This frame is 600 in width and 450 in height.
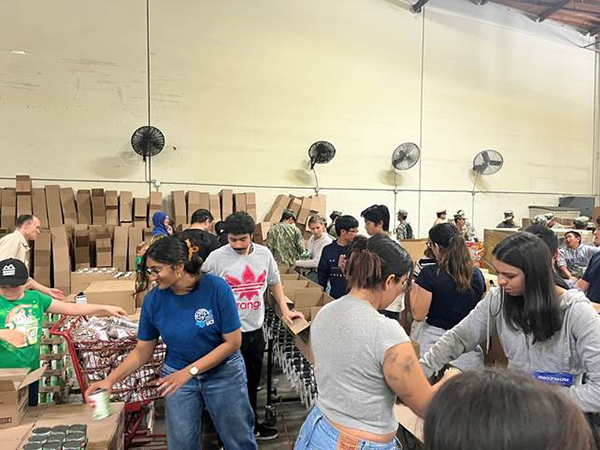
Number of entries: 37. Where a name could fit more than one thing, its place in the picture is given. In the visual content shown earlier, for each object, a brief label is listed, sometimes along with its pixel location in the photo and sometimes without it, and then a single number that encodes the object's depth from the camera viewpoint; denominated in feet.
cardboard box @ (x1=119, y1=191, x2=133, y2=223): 22.90
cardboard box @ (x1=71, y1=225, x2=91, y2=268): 21.15
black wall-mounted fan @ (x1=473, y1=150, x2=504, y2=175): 30.63
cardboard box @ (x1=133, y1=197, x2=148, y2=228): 23.13
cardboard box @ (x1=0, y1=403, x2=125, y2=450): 6.60
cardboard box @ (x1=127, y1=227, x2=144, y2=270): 21.79
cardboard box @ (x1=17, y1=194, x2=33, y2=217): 21.50
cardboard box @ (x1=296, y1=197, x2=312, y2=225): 26.04
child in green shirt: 7.79
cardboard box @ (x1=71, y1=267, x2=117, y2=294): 16.89
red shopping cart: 7.62
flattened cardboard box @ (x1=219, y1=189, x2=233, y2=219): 24.84
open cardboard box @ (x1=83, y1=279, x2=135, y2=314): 12.87
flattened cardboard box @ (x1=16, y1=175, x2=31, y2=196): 21.57
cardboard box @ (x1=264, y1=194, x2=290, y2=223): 26.32
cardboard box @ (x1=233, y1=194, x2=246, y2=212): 25.13
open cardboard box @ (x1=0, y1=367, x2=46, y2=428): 6.96
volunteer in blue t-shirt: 6.15
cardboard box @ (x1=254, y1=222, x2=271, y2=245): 23.58
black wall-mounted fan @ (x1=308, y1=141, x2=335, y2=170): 26.86
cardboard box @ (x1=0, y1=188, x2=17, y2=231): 21.30
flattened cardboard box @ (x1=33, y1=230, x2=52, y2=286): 19.98
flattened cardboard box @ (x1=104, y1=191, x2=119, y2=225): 22.70
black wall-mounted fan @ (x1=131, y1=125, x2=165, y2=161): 22.99
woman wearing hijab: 15.41
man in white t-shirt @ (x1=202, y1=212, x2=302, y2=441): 8.73
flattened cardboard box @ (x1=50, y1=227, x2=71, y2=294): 20.15
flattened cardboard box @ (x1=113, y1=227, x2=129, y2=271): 21.47
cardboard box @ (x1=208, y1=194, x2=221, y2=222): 24.35
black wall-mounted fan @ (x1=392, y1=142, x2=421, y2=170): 28.50
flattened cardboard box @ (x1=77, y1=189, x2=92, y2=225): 22.67
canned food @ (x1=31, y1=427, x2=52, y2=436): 6.44
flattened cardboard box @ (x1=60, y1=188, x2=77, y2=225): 22.41
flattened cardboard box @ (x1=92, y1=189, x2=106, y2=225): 22.72
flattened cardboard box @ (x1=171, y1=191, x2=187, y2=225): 23.82
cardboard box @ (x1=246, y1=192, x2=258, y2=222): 25.23
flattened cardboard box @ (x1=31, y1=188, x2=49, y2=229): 21.91
